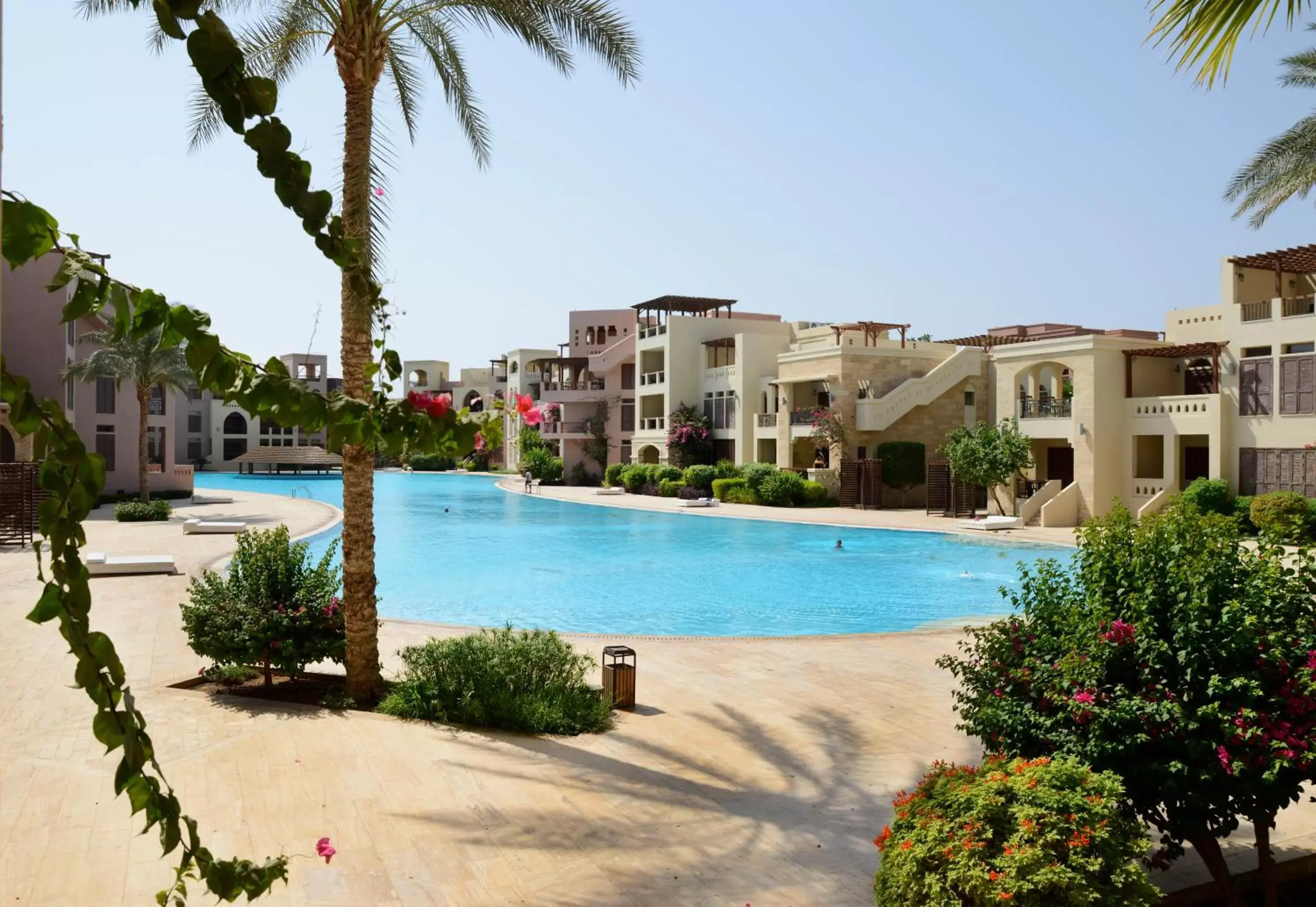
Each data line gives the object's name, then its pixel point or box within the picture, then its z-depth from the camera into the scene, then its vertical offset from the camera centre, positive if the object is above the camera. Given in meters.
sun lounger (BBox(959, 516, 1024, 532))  30.70 -2.11
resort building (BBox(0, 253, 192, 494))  33.84 +2.71
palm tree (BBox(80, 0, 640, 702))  9.45 +4.12
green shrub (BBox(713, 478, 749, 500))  41.72 -1.20
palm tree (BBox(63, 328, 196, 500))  34.09 +3.26
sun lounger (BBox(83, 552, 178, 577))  18.45 -1.95
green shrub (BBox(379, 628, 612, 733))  9.10 -2.19
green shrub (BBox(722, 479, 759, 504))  40.59 -1.59
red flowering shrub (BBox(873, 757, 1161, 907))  4.32 -1.78
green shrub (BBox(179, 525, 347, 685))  9.84 -1.53
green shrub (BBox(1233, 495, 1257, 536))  26.30 -1.52
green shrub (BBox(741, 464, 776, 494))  40.91 -0.68
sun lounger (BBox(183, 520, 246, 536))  27.16 -1.87
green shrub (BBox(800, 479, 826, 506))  39.75 -1.47
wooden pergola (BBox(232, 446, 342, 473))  59.80 +0.01
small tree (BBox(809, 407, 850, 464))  39.81 +1.07
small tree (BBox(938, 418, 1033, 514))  33.06 +0.00
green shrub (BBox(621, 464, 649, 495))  48.16 -0.96
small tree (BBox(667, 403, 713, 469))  48.25 +0.64
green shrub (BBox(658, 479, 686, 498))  45.12 -1.40
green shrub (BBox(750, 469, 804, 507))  39.72 -1.32
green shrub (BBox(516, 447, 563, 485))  56.94 -0.43
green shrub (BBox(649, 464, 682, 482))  46.22 -0.75
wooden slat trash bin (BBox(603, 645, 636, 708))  9.83 -2.24
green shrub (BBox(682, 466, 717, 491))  44.06 -0.87
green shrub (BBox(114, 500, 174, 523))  31.27 -1.60
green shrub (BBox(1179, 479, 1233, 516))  28.16 -1.18
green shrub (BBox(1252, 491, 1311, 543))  25.50 -1.39
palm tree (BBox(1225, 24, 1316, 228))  22.27 +6.72
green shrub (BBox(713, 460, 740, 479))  43.69 -0.58
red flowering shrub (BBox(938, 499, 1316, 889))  5.16 -1.22
